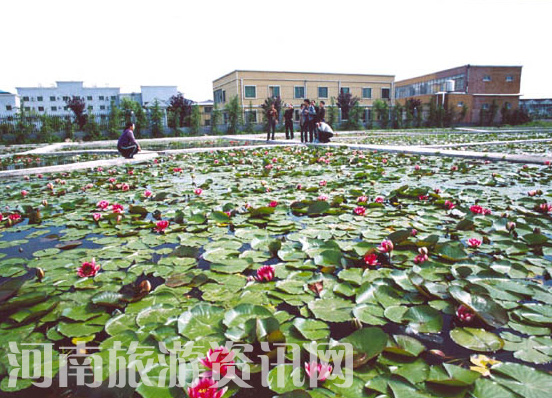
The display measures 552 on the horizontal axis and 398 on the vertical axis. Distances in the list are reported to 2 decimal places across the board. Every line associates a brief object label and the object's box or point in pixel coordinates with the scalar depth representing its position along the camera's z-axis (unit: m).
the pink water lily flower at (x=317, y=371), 1.06
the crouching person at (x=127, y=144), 7.68
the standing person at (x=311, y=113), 11.16
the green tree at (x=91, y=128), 20.59
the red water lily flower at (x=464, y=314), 1.38
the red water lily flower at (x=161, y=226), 2.58
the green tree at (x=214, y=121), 23.66
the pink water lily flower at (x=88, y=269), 1.83
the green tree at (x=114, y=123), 21.00
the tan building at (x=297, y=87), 31.50
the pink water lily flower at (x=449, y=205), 3.05
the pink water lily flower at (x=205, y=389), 0.96
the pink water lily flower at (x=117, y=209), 2.97
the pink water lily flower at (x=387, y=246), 1.97
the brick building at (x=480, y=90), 32.47
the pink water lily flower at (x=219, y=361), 1.07
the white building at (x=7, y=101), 45.62
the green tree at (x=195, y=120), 22.60
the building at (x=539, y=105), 39.06
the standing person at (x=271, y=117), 13.12
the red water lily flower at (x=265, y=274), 1.77
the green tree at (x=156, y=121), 21.62
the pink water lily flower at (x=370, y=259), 1.89
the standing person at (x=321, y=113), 10.87
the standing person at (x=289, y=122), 12.79
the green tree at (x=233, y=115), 23.78
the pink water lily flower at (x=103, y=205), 3.31
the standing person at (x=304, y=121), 11.50
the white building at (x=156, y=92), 47.78
